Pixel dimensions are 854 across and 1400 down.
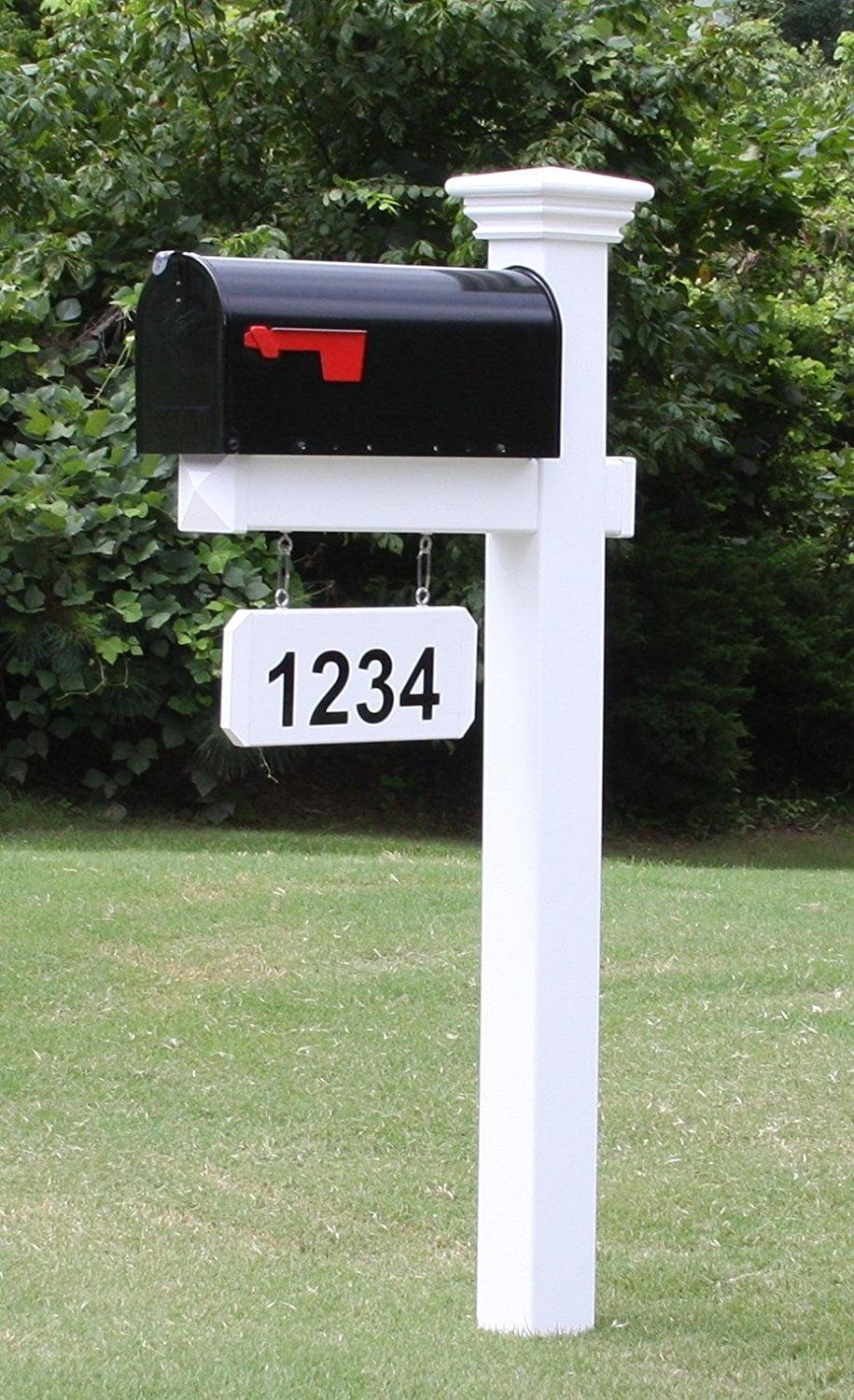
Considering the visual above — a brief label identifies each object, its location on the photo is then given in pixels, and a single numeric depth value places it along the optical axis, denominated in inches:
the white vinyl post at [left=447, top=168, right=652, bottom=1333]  285.3
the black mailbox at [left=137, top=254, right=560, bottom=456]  252.8
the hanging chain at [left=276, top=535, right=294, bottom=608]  252.7
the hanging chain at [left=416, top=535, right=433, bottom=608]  269.3
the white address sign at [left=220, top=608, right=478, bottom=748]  254.4
